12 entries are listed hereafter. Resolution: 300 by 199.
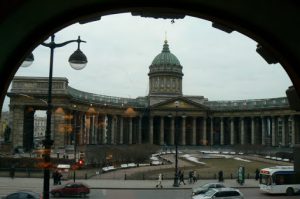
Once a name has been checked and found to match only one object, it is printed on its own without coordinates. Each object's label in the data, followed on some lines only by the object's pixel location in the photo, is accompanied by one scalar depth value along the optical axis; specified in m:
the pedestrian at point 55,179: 47.25
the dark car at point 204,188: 39.18
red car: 39.72
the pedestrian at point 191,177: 53.03
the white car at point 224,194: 35.12
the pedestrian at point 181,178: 52.28
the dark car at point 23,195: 30.26
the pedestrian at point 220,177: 52.96
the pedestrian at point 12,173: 53.67
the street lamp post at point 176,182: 49.50
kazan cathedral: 120.69
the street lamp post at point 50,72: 14.82
